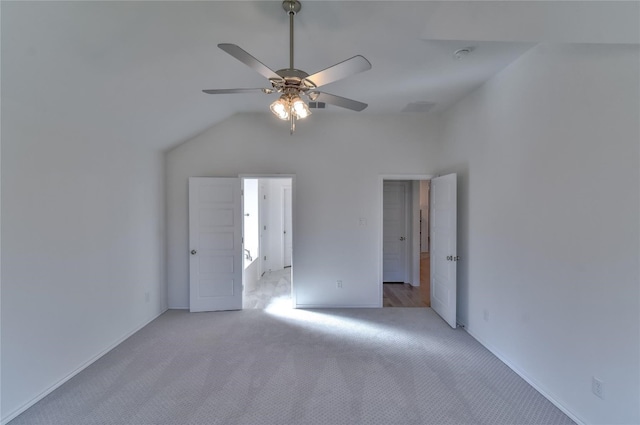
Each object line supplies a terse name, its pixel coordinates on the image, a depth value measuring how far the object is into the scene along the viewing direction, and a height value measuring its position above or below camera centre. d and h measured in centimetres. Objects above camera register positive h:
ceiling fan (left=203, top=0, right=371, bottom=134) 146 +79
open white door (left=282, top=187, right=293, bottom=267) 661 -33
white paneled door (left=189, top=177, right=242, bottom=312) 388 -50
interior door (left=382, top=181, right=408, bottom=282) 535 -43
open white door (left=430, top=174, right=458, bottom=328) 330 -49
